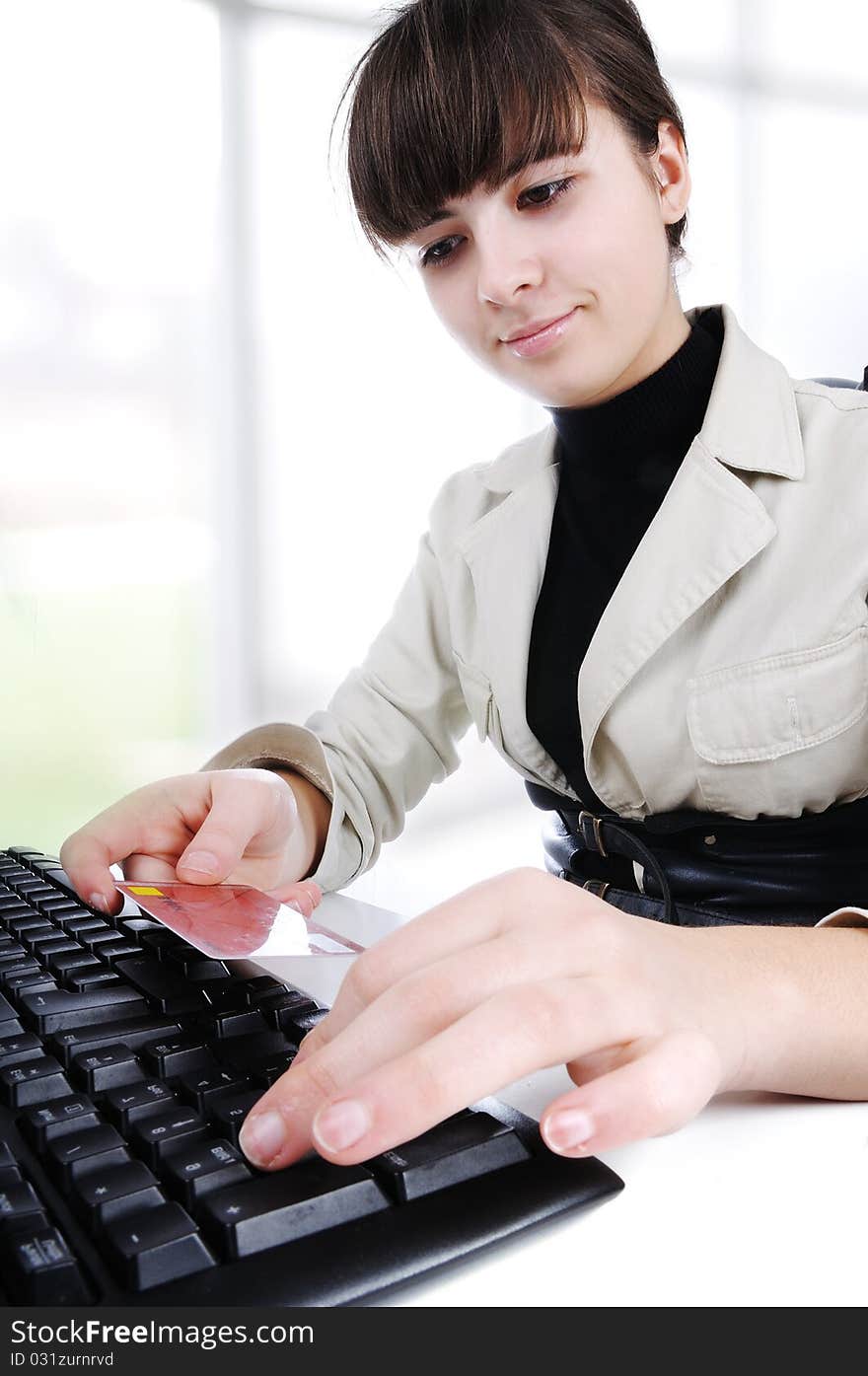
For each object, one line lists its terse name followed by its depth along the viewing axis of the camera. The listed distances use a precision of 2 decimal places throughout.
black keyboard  0.29
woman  0.79
